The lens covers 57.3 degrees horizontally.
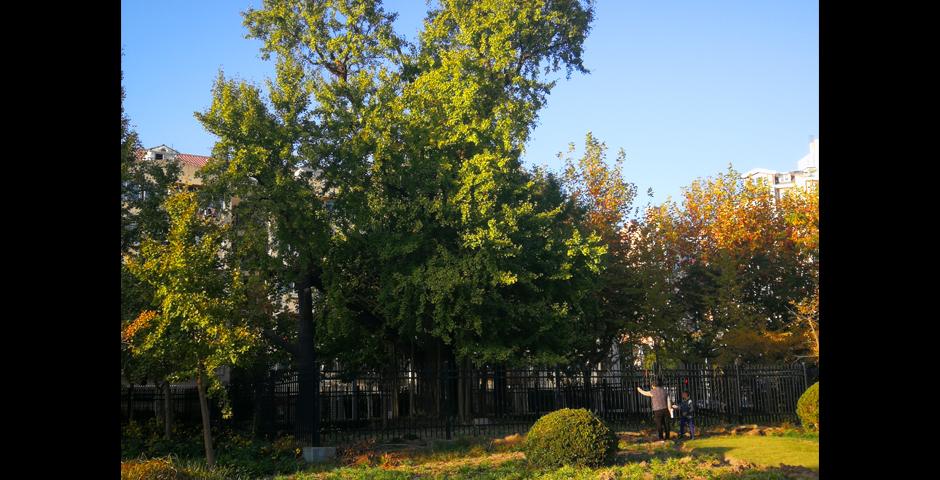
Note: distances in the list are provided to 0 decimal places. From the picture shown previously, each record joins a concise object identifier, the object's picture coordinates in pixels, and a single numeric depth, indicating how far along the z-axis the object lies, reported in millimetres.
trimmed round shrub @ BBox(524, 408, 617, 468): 15492
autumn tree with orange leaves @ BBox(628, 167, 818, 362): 34094
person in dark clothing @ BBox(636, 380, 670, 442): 21219
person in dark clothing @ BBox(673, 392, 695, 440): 22266
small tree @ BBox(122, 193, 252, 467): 17406
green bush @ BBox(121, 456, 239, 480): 14523
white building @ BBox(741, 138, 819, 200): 81275
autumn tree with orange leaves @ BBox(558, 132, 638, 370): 33469
